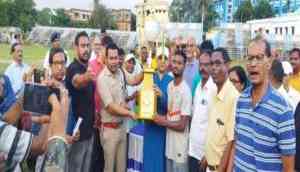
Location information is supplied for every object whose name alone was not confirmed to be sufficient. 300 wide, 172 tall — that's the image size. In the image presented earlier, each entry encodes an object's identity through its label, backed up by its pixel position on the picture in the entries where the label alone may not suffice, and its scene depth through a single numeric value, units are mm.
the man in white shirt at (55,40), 6085
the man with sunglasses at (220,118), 3335
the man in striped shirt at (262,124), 2624
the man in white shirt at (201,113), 3756
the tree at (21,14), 68275
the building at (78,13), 106834
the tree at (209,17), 61695
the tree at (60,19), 75437
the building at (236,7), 70433
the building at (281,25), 51241
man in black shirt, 4046
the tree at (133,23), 73422
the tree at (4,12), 66989
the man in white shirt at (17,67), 5690
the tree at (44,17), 79735
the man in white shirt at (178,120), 4035
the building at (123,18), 77549
